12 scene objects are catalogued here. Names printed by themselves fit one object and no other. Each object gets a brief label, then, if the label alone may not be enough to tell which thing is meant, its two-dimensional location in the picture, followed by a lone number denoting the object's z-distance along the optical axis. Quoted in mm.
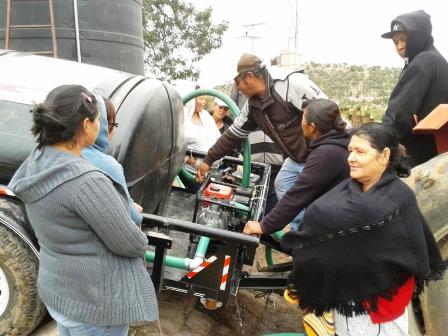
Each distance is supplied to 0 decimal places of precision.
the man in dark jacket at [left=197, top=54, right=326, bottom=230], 3178
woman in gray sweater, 1523
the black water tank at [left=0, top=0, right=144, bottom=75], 6262
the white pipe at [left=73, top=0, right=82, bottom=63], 6517
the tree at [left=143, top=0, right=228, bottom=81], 21250
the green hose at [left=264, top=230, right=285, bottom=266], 3818
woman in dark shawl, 1782
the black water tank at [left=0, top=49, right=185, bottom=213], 2555
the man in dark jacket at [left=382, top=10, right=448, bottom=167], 2828
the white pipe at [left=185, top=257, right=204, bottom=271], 2482
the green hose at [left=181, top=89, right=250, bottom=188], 3514
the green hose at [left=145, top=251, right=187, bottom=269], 2510
